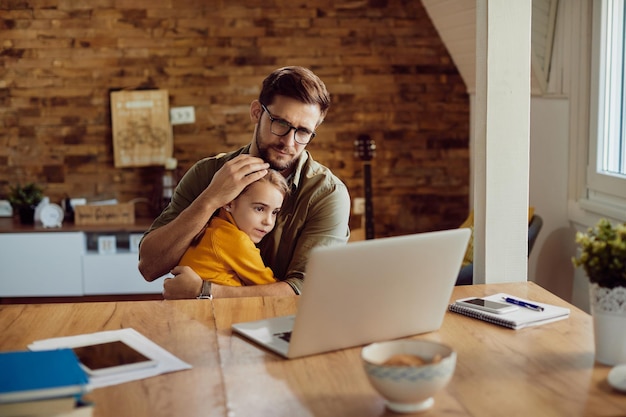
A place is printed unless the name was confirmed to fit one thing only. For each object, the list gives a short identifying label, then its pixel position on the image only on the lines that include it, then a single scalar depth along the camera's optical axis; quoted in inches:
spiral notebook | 73.9
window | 142.6
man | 98.0
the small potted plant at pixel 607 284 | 62.3
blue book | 51.0
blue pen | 78.2
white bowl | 53.0
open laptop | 61.3
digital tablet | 62.0
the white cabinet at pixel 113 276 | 197.6
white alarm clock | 199.5
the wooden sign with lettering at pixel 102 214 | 201.2
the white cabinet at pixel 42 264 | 196.4
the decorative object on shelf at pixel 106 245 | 198.2
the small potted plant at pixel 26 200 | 203.3
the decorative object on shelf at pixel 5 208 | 211.4
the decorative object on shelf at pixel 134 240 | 198.1
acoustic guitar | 202.0
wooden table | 55.4
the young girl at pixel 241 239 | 98.4
